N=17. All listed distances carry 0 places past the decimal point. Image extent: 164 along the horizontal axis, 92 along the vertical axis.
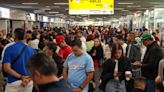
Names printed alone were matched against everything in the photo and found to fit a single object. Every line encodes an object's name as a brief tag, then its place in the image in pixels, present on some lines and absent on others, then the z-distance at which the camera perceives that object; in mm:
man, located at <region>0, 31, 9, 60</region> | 7932
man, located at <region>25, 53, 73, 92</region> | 1641
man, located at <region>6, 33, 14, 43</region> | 9316
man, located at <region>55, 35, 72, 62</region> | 4923
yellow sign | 10031
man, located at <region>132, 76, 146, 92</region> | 4288
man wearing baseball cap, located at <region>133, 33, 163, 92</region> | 4438
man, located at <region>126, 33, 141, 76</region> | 6094
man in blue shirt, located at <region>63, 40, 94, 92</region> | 3730
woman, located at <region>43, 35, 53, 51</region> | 6978
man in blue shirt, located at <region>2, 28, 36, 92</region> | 3477
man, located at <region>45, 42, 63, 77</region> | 4020
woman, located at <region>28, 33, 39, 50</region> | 8241
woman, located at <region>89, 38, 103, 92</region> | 6227
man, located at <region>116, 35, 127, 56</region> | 6887
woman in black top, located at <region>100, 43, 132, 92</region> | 3877
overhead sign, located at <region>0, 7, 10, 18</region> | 17420
